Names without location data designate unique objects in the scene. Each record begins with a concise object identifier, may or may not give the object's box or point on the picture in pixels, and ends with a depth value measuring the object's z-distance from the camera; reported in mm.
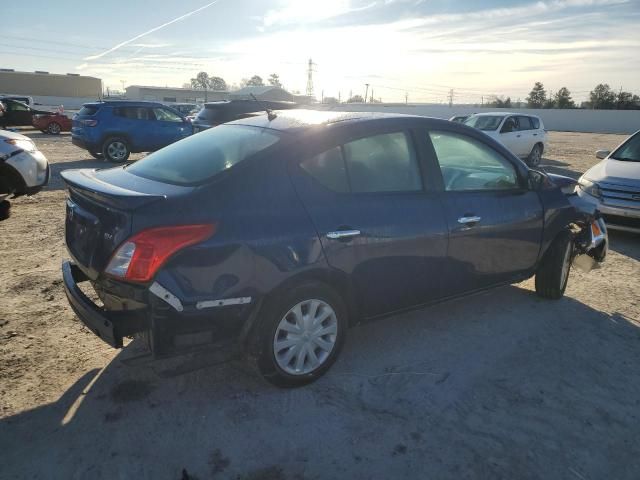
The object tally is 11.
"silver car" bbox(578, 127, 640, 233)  6633
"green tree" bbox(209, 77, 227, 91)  111900
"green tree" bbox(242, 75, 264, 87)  113700
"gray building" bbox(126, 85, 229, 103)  81875
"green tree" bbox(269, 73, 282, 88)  111562
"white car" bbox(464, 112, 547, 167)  14812
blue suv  13500
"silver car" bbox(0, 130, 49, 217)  6945
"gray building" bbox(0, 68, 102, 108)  70688
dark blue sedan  2611
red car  23984
